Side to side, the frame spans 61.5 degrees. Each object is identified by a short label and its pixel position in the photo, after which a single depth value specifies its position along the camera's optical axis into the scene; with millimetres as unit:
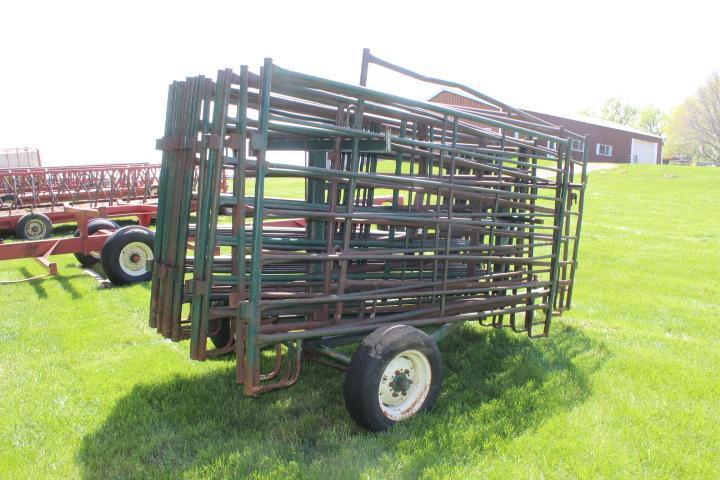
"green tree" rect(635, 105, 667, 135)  95438
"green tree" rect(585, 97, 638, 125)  93625
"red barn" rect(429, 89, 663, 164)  47281
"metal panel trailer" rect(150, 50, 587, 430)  3789
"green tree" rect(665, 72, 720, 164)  58125
